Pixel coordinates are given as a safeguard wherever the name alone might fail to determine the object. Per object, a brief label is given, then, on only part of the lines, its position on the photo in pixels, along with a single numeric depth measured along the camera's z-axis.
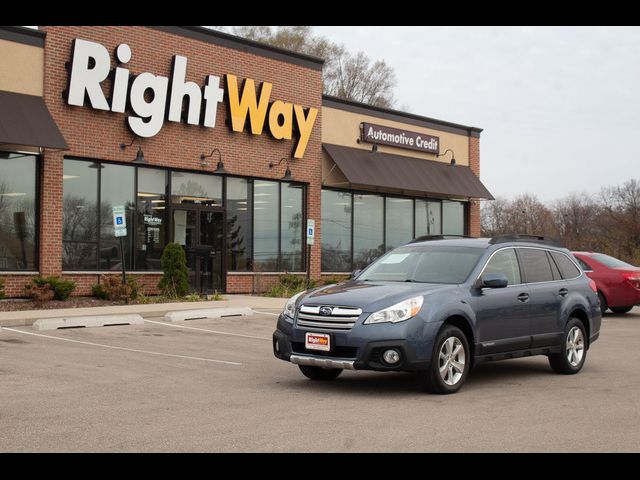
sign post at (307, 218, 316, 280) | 24.31
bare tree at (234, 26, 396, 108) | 51.56
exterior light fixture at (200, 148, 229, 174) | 24.45
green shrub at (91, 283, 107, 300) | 21.17
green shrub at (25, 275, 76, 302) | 19.33
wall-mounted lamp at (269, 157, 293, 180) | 26.64
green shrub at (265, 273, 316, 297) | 25.17
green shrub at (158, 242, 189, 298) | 22.09
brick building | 20.77
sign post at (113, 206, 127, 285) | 19.80
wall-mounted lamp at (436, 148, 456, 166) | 33.25
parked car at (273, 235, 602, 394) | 9.22
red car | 20.72
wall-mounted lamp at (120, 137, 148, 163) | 22.31
